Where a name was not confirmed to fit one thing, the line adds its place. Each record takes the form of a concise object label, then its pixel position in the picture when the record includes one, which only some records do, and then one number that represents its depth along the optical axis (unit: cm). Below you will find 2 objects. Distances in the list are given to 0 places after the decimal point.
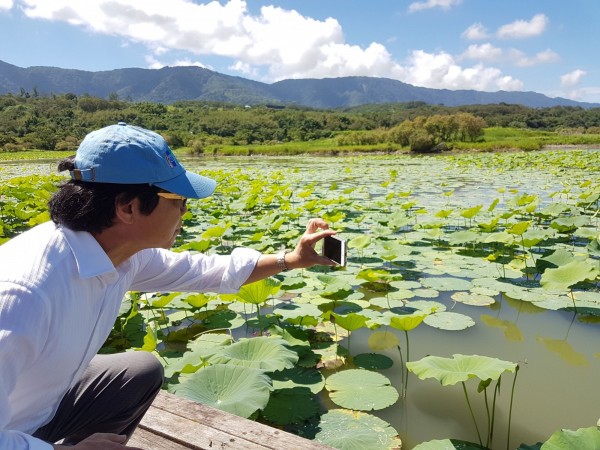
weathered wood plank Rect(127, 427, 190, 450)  138
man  84
